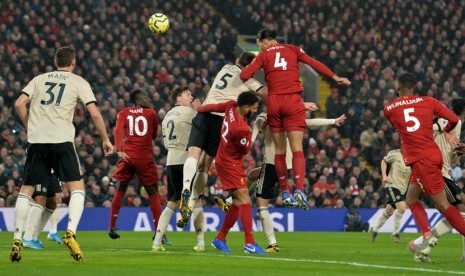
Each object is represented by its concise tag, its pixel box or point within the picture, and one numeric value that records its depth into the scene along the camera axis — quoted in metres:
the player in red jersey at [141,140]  17.98
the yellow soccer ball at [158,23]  21.11
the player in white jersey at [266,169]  16.34
